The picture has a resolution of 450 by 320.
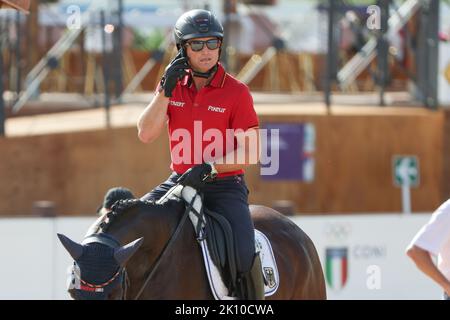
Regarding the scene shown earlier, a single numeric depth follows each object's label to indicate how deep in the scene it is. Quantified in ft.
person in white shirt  39.81
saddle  46.80
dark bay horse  42.06
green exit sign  102.63
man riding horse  46.88
